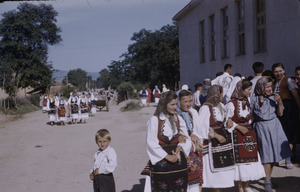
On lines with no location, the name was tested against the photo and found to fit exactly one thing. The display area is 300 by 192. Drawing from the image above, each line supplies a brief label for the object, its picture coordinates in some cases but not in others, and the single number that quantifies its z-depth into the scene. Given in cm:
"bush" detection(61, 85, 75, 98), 6025
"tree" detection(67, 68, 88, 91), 14410
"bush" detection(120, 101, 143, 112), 2684
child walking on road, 438
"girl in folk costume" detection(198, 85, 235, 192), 494
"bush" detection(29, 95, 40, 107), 4246
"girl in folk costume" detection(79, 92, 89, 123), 1873
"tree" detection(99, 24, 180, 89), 4975
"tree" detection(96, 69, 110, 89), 16018
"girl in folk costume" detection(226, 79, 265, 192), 517
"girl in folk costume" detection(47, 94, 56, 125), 1892
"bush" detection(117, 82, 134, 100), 4303
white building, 1092
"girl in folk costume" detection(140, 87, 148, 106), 3075
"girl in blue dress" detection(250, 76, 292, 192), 530
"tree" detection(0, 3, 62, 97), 4150
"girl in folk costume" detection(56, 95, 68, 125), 1855
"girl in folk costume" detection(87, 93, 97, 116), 2368
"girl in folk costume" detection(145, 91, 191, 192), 399
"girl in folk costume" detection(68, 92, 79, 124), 1861
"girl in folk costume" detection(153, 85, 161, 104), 3169
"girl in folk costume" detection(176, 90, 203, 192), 448
